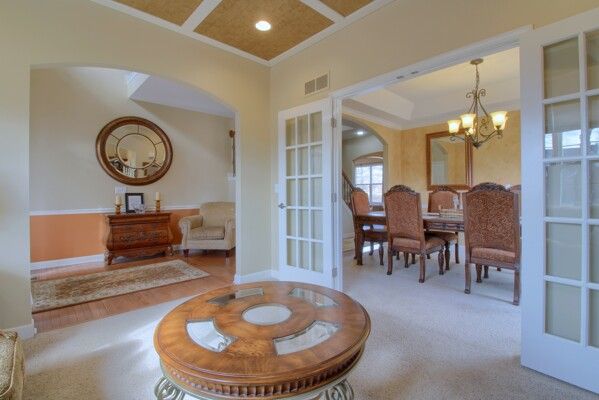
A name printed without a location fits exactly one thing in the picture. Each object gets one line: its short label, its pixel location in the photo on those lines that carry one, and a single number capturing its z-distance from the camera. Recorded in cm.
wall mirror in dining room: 511
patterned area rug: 293
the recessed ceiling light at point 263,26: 275
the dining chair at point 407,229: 337
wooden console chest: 432
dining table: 330
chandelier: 355
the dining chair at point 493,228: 267
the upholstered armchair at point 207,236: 477
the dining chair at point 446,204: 385
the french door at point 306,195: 301
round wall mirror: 468
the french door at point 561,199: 156
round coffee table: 90
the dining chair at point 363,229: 412
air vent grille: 302
